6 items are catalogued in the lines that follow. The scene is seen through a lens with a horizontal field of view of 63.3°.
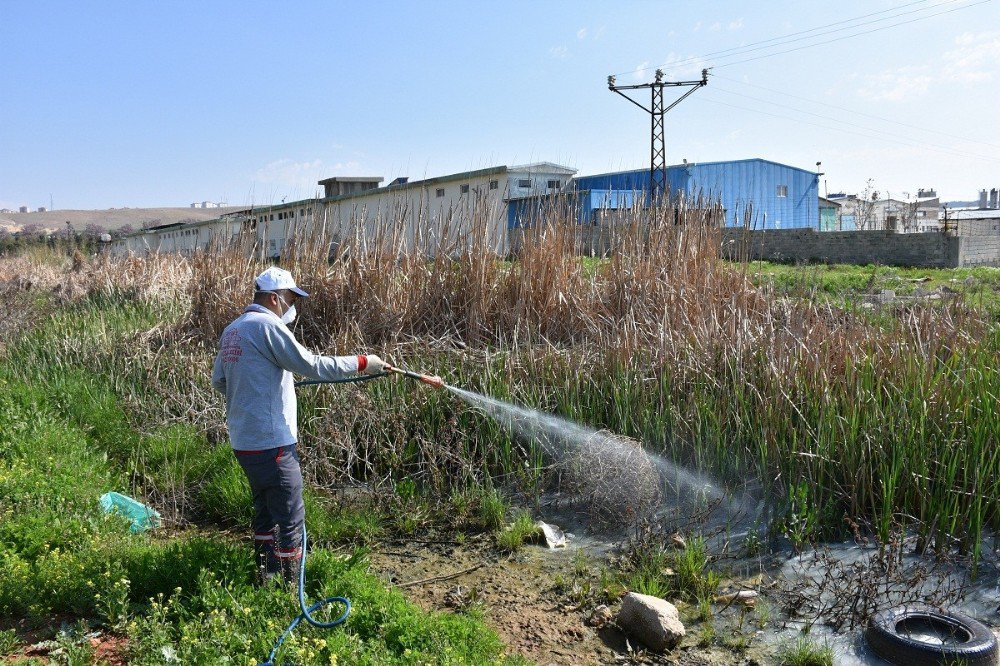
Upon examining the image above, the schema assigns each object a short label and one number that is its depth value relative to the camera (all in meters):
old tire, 4.02
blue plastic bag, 5.83
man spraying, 4.45
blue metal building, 32.59
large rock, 4.34
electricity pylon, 28.81
